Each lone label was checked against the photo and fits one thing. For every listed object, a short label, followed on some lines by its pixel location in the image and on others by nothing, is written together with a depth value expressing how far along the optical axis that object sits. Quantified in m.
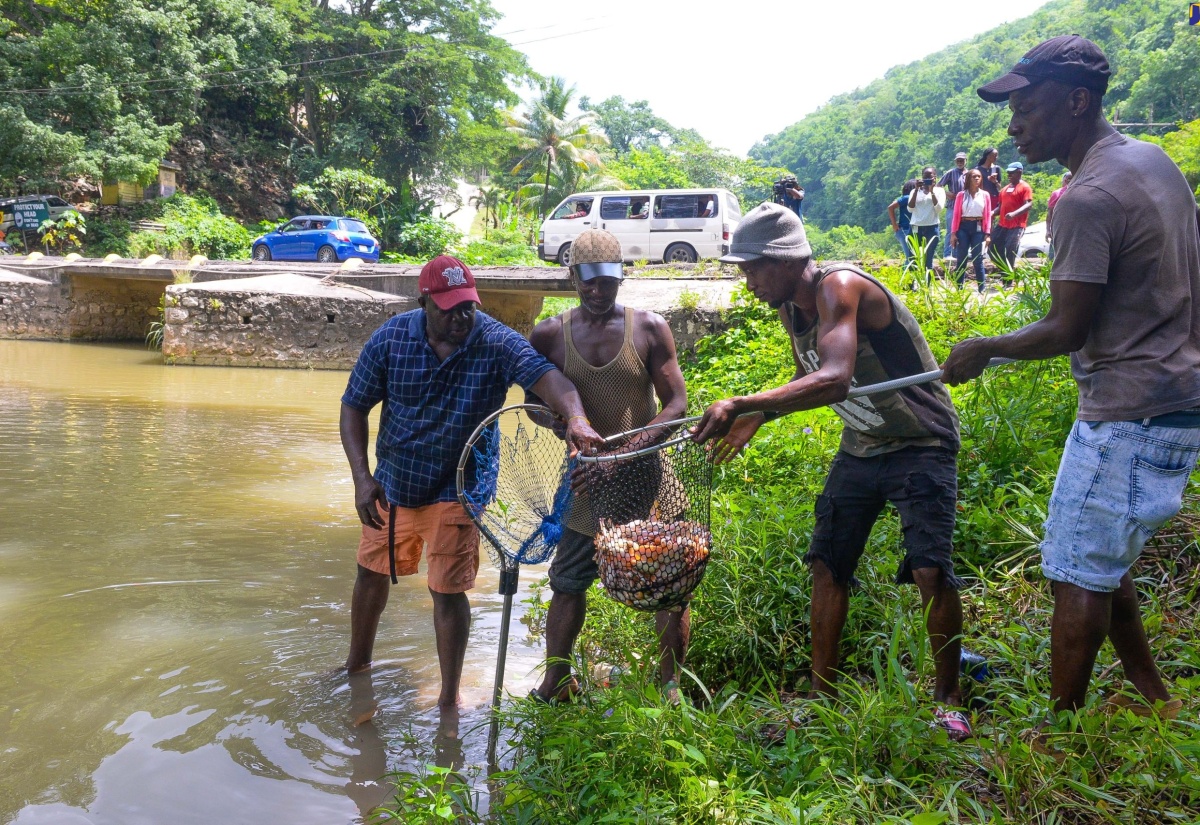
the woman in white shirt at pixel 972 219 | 11.09
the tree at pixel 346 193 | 33.09
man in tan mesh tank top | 3.58
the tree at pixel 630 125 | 85.56
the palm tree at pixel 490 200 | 45.62
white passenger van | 20.23
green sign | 27.62
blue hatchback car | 26.91
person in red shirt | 10.82
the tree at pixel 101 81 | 28.98
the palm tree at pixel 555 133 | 42.91
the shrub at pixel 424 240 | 32.47
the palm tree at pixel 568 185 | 42.75
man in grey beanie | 2.95
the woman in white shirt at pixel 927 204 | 11.91
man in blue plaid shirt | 3.68
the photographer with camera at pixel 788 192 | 13.79
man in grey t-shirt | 2.42
